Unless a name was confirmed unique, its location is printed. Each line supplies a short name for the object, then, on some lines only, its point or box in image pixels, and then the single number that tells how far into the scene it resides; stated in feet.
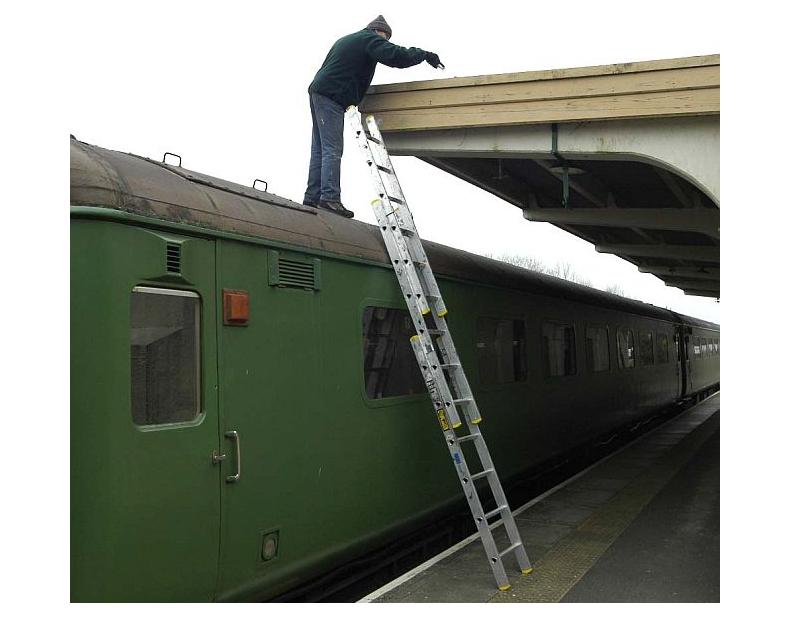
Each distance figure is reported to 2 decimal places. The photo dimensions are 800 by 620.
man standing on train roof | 21.54
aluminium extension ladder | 18.07
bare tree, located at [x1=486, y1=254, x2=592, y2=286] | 192.34
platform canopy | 18.84
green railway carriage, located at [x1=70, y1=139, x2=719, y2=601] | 12.16
